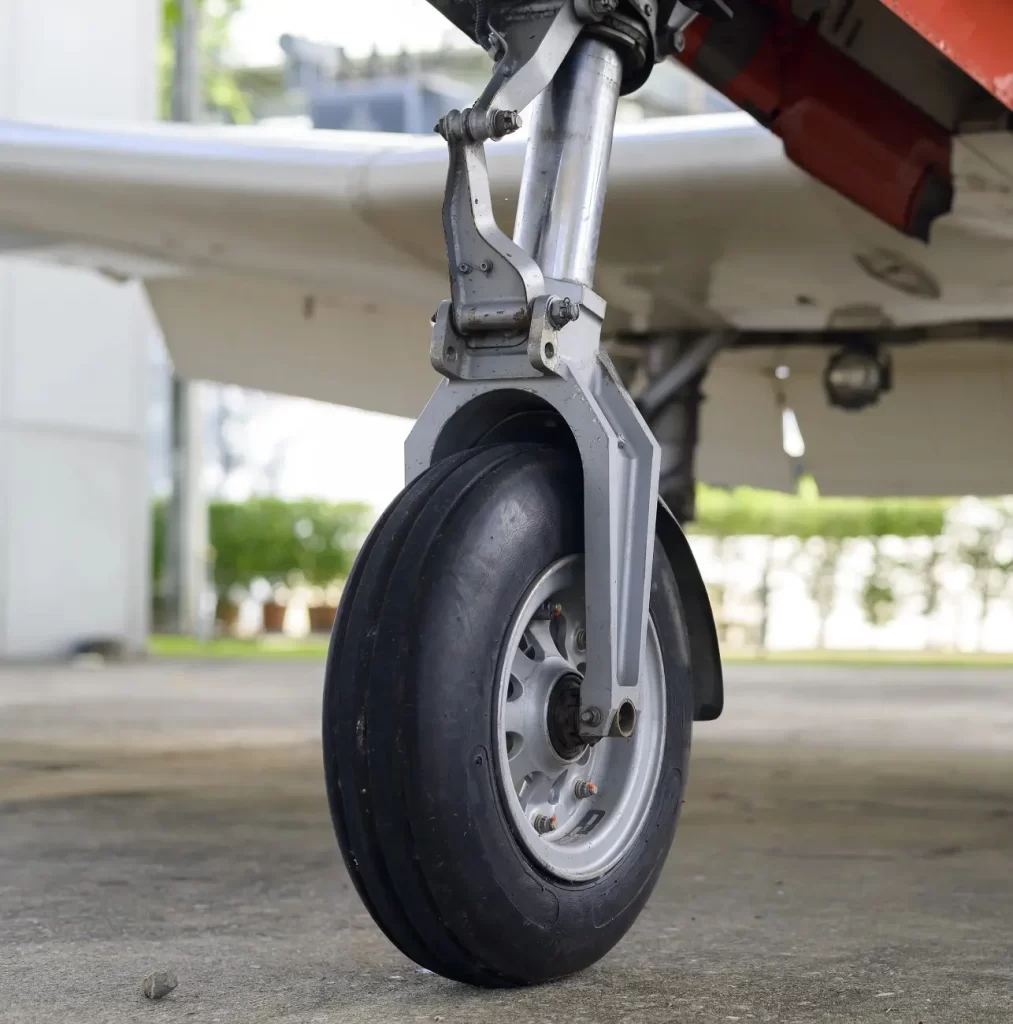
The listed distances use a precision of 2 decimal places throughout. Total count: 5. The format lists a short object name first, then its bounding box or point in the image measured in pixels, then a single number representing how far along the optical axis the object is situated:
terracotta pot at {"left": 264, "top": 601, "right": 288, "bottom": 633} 18.39
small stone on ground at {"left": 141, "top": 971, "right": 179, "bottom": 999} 1.74
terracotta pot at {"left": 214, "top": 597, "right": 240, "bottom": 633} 18.47
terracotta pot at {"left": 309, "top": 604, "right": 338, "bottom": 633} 18.06
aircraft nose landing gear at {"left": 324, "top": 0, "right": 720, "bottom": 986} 1.61
